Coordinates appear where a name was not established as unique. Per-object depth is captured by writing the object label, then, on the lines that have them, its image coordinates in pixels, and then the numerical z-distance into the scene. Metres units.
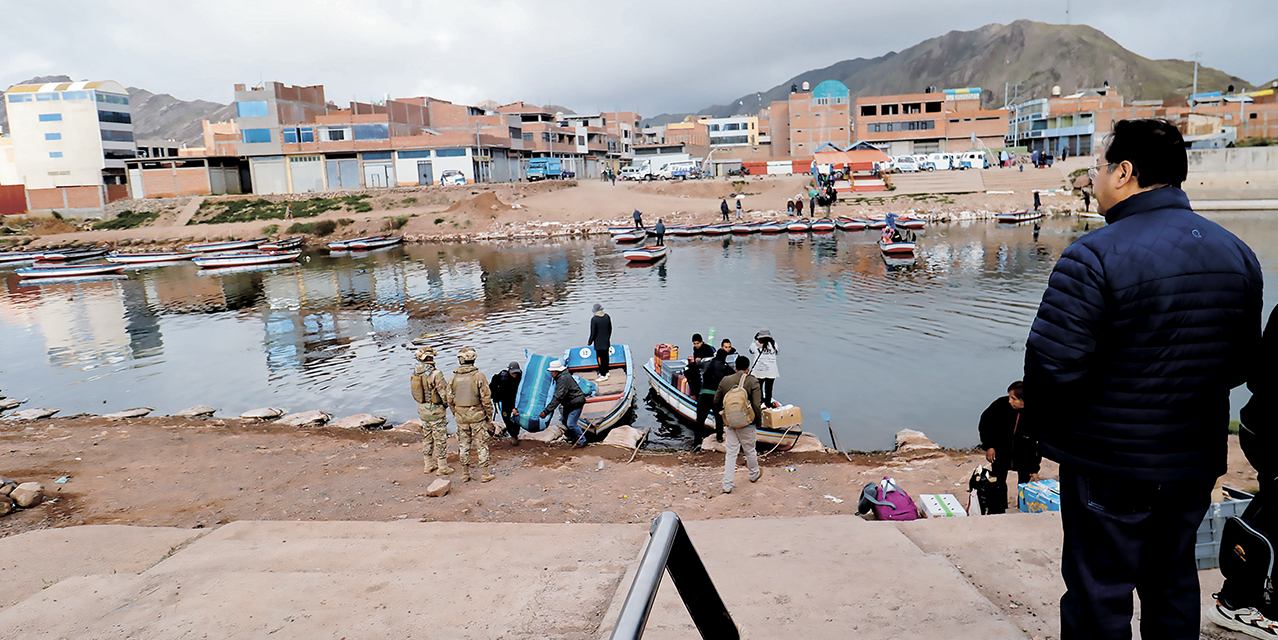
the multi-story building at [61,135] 88.06
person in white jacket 13.25
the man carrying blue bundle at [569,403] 12.89
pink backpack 7.81
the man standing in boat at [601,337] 16.30
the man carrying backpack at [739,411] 9.95
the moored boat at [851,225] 52.75
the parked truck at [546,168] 89.94
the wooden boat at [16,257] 59.16
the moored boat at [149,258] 55.06
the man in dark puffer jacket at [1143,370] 2.75
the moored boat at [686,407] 12.52
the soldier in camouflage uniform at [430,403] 10.82
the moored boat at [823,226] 51.50
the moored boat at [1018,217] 51.81
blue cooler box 6.99
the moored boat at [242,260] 49.58
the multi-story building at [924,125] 87.88
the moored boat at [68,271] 47.44
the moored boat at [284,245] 54.41
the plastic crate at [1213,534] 4.37
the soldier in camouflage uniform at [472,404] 10.70
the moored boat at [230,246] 57.38
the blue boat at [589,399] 13.63
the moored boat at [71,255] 51.25
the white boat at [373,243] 55.91
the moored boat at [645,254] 40.62
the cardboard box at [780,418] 12.44
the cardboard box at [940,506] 7.95
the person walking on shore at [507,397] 13.52
